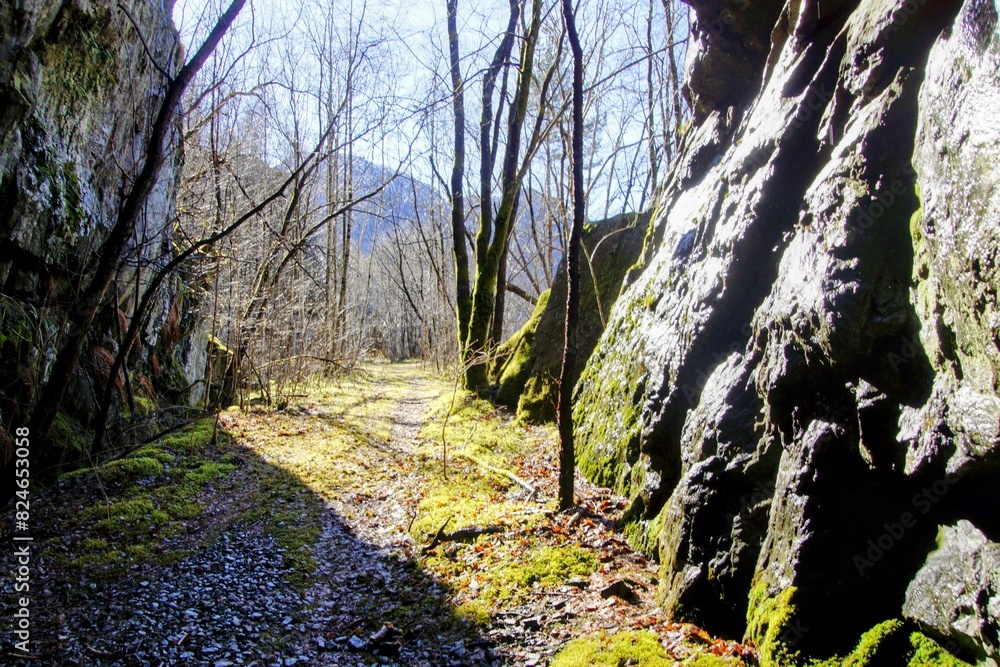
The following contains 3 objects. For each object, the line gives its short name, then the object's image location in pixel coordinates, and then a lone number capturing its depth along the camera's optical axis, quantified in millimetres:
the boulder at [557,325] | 8891
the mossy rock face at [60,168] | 5070
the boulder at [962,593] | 2078
